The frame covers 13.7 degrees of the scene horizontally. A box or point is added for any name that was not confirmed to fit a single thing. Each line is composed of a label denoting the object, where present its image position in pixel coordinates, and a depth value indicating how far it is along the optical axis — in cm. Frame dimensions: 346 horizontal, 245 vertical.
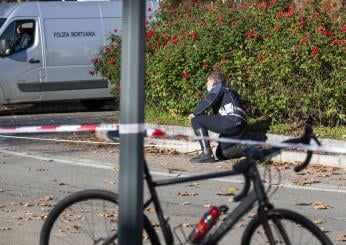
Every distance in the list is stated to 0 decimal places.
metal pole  709
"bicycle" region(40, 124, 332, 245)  791
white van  3007
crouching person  1898
